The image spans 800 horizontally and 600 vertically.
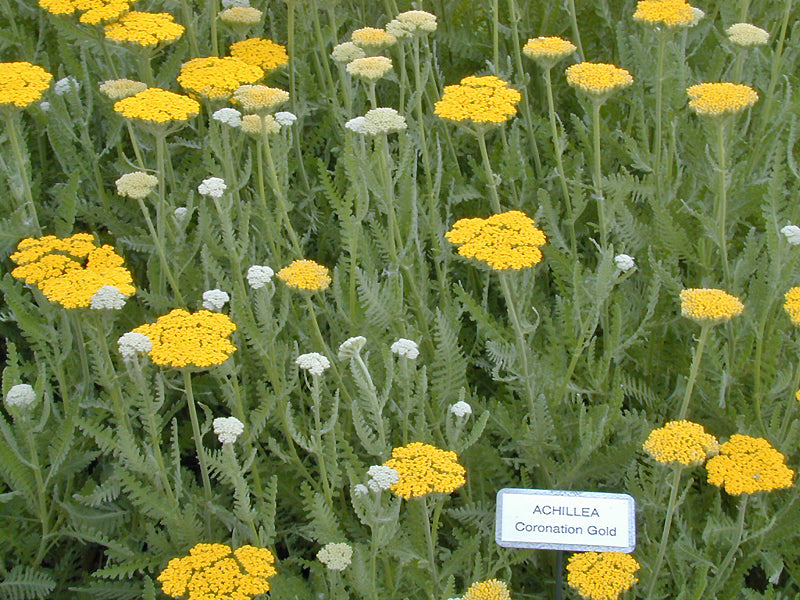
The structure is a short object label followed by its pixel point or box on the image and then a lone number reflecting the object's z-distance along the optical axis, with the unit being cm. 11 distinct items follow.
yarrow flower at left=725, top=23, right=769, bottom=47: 191
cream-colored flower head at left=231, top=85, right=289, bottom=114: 171
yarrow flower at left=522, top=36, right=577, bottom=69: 183
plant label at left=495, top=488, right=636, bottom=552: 140
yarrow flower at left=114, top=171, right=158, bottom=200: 162
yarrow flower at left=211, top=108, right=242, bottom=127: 175
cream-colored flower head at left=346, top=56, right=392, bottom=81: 176
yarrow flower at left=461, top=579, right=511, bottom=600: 126
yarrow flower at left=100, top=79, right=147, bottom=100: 186
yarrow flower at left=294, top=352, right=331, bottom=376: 139
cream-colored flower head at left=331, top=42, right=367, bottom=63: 199
